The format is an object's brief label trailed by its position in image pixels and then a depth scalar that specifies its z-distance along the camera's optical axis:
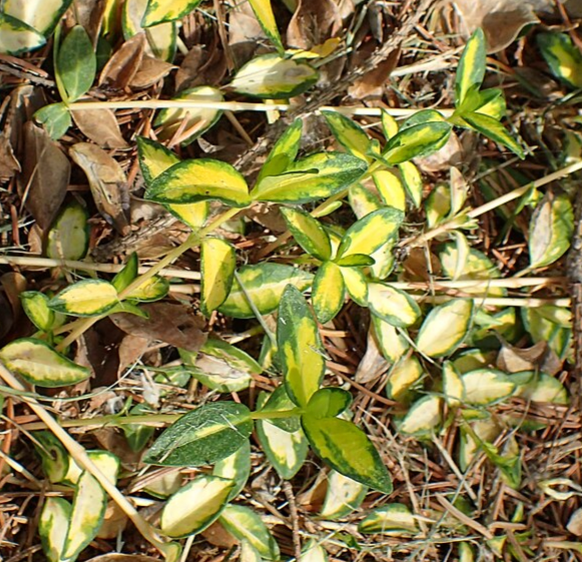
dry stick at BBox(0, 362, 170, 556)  0.61
